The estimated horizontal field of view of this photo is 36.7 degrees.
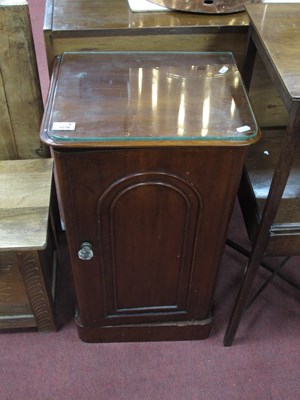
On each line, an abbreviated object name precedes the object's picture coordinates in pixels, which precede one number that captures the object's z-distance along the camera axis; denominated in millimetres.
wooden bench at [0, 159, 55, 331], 1185
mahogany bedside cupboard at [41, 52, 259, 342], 917
